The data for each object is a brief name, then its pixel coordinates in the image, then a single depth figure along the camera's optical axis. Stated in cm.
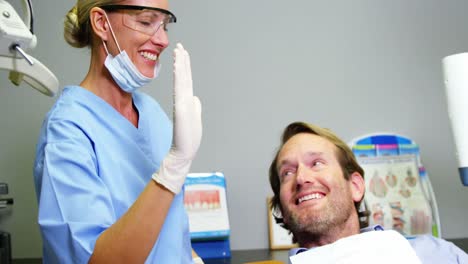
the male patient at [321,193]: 125
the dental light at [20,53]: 86
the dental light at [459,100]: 123
